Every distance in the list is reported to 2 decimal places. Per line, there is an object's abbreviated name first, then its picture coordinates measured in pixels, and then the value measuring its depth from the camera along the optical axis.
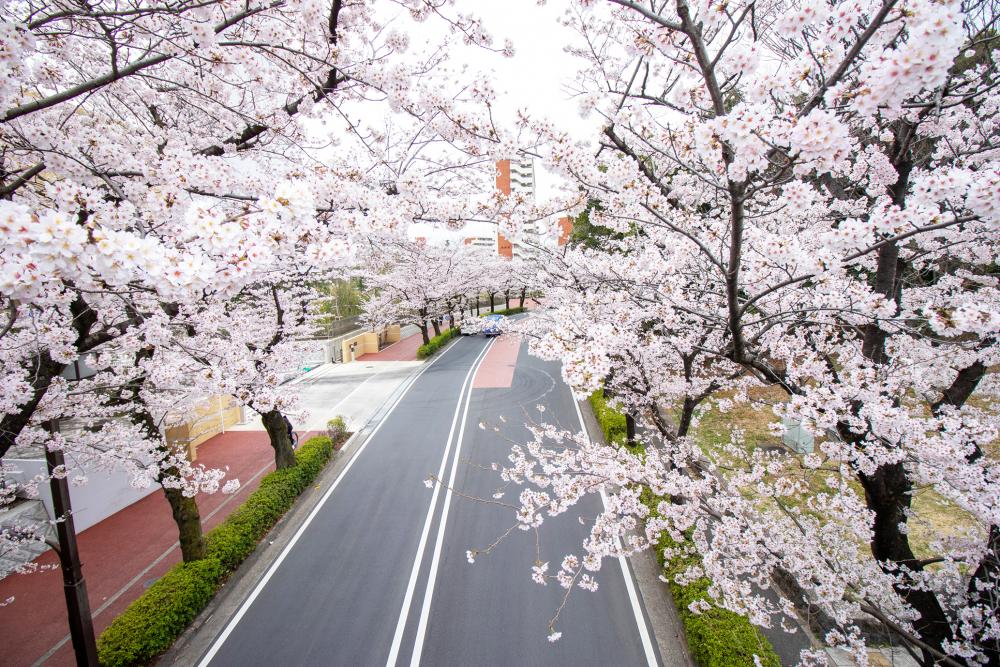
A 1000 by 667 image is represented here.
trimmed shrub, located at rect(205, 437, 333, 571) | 7.53
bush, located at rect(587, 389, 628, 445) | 10.58
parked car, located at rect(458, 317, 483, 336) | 15.14
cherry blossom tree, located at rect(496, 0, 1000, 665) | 2.38
